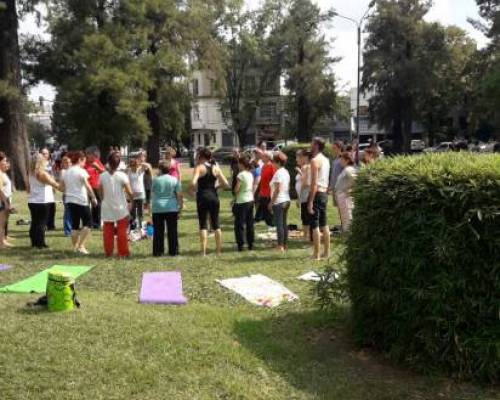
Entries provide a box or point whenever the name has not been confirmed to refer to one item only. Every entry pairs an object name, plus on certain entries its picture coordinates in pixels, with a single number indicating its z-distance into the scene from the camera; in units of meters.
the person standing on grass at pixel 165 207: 9.29
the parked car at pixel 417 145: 60.05
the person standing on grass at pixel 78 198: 9.78
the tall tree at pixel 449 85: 50.12
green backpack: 5.80
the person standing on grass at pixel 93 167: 11.94
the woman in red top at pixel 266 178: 11.59
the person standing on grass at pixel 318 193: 8.73
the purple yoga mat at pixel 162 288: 6.62
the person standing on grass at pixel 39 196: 10.00
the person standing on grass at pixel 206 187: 9.32
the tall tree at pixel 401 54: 49.12
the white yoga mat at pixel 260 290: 6.76
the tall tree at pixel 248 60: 53.31
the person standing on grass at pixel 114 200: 9.31
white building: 81.38
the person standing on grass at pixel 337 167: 10.73
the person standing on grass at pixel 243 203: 9.83
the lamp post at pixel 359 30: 31.09
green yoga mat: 7.10
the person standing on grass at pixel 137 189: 12.16
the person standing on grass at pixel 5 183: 10.13
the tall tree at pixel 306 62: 49.41
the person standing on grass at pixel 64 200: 10.55
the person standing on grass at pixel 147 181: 13.62
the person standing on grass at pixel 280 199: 9.58
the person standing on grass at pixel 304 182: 9.65
